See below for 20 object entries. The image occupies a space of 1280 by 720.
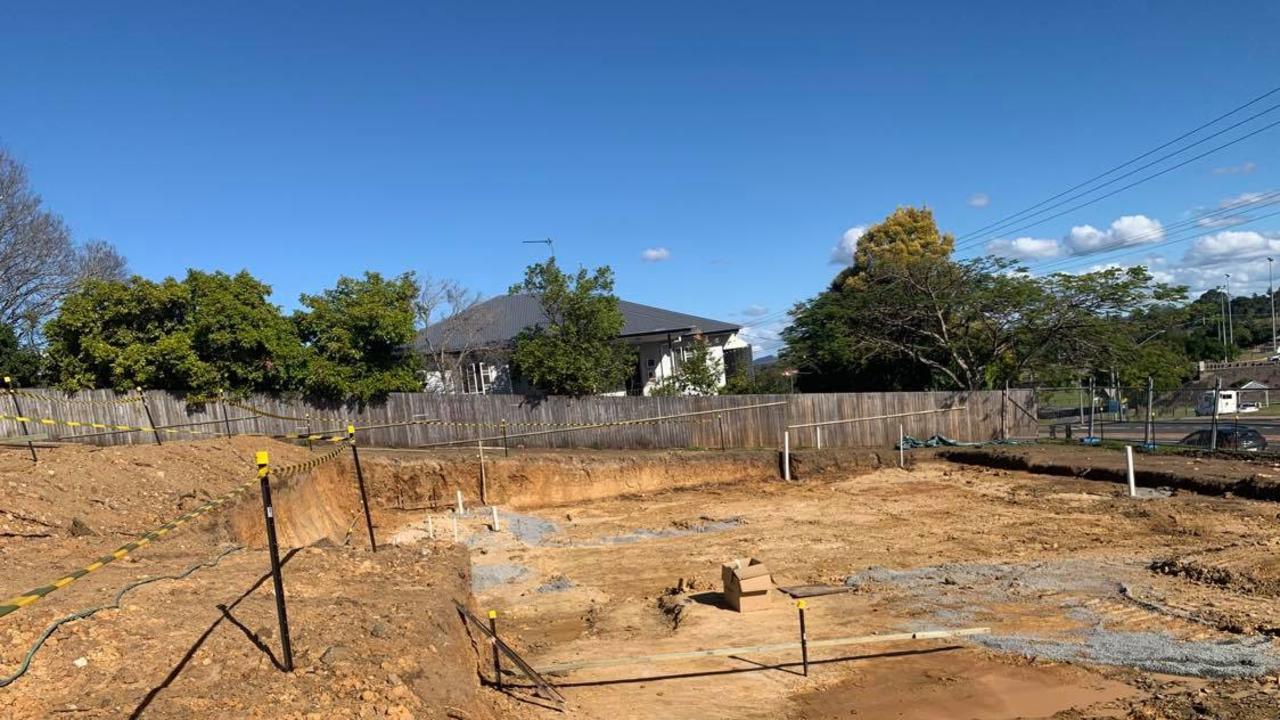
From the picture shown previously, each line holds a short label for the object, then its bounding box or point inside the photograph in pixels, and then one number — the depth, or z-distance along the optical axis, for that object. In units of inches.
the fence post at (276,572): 191.8
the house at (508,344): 1194.0
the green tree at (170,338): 842.8
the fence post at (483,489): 821.9
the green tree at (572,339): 1026.7
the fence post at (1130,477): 655.1
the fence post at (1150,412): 801.6
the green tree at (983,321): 1043.3
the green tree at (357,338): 915.4
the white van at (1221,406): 1451.8
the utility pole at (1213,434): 796.6
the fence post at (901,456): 924.8
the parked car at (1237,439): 817.5
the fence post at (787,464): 918.4
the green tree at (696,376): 1151.6
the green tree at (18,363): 914.7
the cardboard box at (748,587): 409.1
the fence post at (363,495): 370.8
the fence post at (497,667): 273.7
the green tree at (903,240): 1498.5
